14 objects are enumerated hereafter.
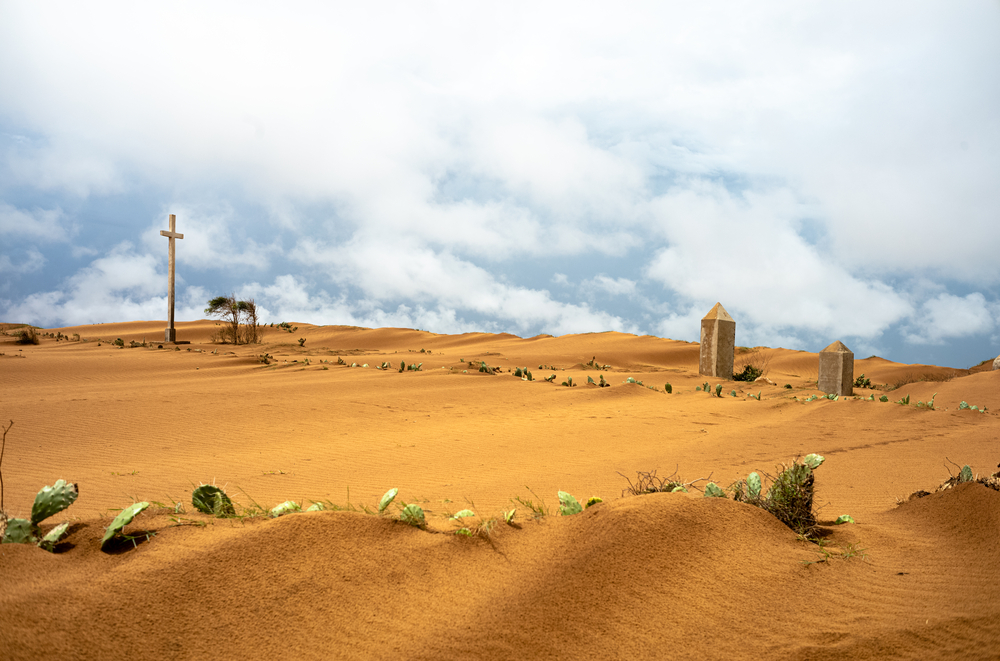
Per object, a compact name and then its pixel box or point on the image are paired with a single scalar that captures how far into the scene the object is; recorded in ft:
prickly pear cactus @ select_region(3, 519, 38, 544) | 8.14
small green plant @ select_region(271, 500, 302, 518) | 9.10
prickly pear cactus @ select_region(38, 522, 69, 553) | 8.09
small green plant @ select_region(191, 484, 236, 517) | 9.67
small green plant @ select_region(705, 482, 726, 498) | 10.23
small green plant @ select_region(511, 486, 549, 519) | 9.52
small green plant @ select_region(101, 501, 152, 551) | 8.01
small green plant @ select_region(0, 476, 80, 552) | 8.14
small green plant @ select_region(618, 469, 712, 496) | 10.62
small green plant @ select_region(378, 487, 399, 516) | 9.26
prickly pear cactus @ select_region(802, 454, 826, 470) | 10.48
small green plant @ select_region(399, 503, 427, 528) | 8.77
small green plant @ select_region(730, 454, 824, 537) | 10.10
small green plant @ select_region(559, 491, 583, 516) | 9.46
